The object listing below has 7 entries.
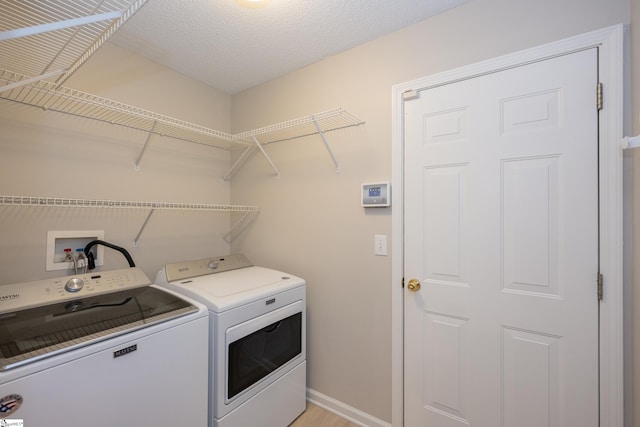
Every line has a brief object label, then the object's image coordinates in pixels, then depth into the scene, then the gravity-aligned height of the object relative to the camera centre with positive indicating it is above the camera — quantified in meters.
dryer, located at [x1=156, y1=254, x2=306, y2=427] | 1.45 -0.71
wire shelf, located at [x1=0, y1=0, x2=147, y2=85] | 1.07 +0.71
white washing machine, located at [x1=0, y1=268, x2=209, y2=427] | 0.92 -0.53
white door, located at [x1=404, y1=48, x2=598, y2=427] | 1.26 -0.17
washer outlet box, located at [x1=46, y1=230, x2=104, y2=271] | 1.61 -0.19
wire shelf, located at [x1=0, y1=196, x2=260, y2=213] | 1.24 +0.05
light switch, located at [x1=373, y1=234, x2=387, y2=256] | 1.77 -0.19
